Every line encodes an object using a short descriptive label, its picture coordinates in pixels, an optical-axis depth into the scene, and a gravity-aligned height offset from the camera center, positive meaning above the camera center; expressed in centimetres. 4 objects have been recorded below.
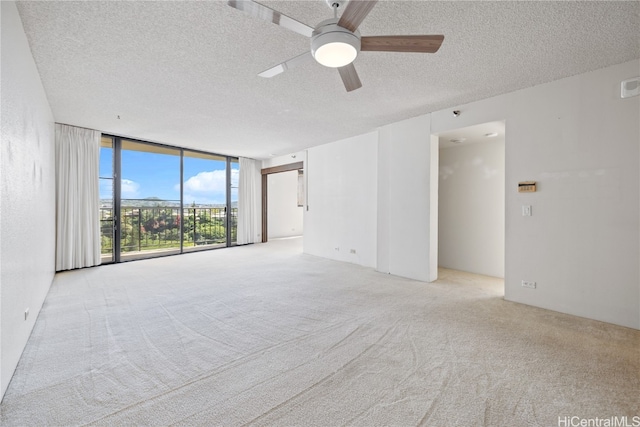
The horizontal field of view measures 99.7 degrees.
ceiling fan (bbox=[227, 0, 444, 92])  158 +119
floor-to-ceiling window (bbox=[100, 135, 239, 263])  551 +36
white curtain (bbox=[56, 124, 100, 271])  475 +31
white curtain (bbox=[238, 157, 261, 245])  786 +40
